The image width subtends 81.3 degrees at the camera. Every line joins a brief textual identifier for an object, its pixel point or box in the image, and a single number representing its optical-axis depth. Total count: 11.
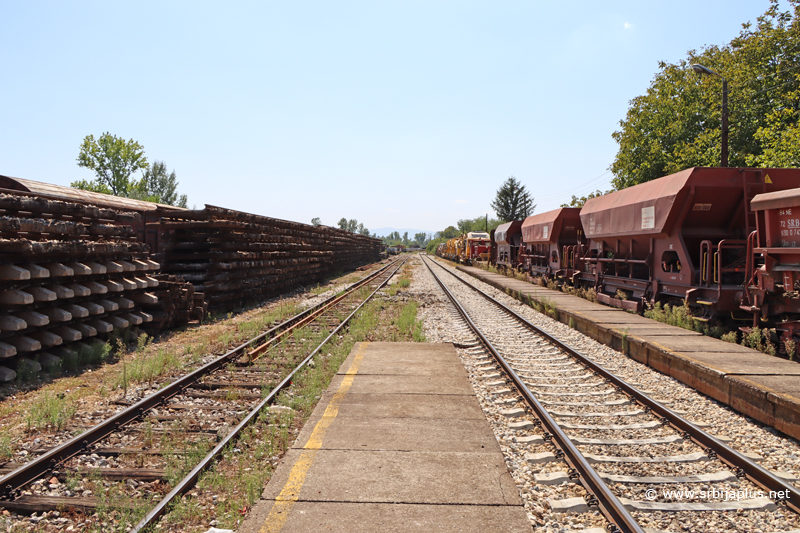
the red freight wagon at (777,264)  6.59
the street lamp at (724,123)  14.98
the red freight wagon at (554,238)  17.86
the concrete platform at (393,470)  3.13
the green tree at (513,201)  83.12
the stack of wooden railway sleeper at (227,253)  12.96
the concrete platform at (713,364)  4.91
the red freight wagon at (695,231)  8.88
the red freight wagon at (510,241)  27.27
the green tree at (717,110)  23.33
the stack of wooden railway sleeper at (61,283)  6.48
